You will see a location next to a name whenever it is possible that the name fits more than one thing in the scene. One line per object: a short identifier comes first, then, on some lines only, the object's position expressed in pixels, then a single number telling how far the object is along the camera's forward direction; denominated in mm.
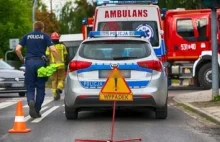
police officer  12406
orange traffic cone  10625
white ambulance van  17844
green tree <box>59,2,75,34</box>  89875
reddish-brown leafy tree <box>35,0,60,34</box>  84062
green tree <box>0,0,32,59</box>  55469
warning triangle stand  9719
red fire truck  23531
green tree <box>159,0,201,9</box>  43612
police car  11883
